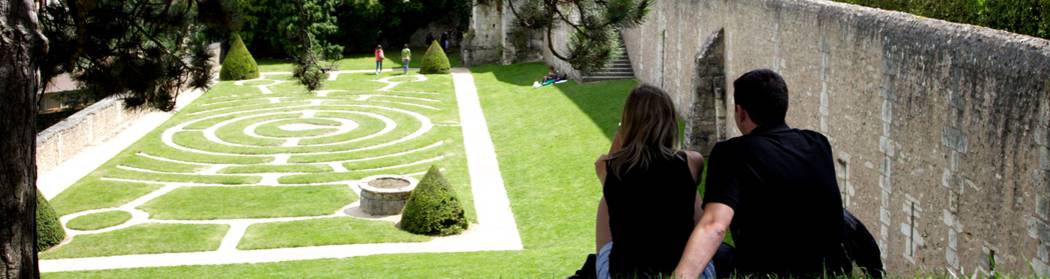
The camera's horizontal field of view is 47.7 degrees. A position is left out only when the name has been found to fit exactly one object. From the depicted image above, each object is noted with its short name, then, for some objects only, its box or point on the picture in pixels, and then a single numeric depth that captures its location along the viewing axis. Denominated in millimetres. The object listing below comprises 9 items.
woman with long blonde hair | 4008
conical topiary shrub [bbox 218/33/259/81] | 30812
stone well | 15883
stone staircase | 26109
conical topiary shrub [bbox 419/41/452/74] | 31672
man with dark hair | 3727
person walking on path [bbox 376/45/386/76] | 31703
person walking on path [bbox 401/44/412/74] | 31672
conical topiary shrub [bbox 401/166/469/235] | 14781
